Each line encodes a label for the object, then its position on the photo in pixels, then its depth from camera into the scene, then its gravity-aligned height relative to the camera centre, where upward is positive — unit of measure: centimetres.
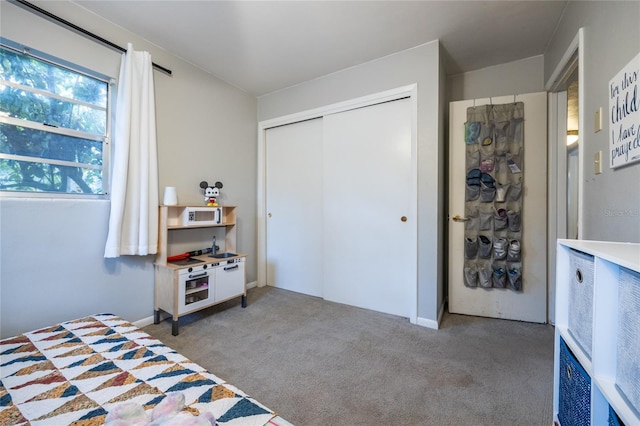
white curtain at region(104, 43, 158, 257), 199 +38
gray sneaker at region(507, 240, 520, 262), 236 -35
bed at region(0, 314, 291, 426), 82 -65
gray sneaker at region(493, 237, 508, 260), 239 -33
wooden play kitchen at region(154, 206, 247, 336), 217 -53
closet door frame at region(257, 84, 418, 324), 236 +77
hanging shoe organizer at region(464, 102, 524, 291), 238 +17
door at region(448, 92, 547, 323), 235 -8
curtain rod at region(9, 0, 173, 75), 163 +132
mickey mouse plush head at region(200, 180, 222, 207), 268 +21
